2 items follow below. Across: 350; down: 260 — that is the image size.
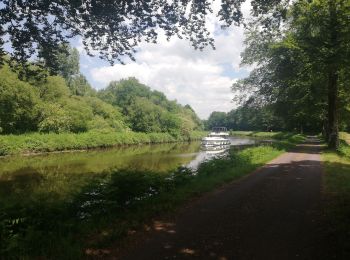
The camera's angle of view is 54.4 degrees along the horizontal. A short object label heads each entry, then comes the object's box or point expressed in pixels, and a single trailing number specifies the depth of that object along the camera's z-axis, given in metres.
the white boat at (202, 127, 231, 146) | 61.75
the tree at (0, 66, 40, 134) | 47.84
